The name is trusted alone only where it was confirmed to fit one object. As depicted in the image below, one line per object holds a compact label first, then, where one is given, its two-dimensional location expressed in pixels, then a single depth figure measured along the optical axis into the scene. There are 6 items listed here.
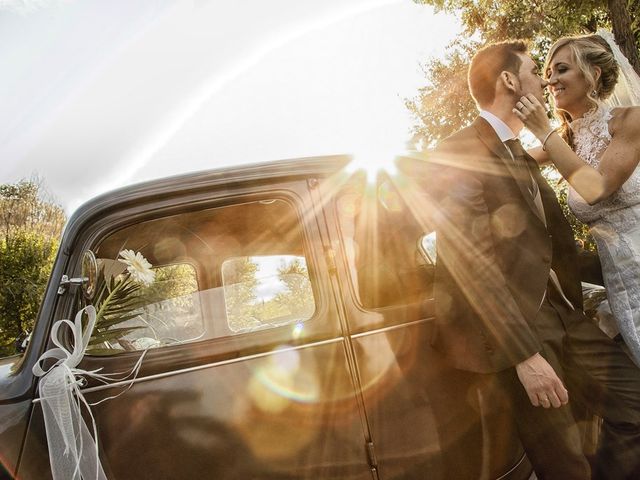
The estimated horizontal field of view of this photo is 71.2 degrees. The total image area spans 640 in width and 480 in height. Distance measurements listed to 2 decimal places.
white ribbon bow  1.62
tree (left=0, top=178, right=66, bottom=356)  17.36
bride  2.07
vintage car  1.77
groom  1.74
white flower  1.90
